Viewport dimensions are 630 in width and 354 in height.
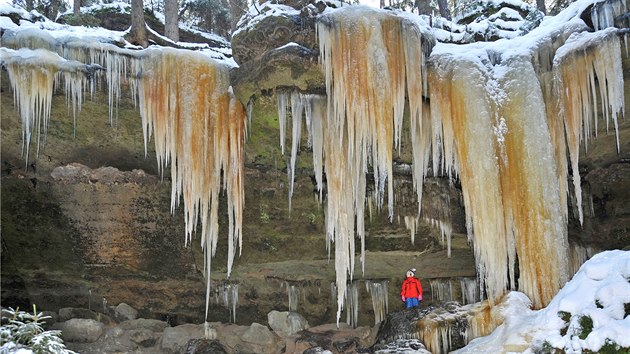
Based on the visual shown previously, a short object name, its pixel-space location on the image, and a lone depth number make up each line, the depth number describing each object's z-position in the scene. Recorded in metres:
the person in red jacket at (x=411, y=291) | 9.28
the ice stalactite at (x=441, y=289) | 10.70
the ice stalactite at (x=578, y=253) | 9.77
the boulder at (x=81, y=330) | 9.77
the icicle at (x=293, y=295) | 10.74
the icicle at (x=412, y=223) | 9.56
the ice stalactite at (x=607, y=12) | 6.68
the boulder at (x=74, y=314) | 10.21
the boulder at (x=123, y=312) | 10.54
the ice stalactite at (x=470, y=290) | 10.50
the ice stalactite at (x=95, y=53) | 7.12
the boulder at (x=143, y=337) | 10.12
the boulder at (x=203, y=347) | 9.64
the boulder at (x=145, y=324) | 10.45
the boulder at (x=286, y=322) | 10.72
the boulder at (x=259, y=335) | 10.34
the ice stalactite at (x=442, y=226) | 9.58
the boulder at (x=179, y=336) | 10.05
